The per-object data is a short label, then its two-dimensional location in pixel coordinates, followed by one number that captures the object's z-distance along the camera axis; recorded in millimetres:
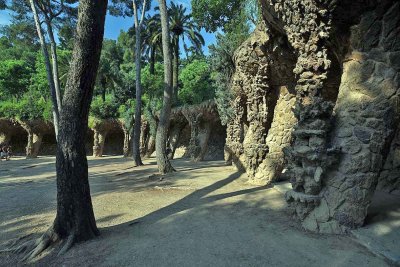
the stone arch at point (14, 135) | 25473
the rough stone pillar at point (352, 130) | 4504
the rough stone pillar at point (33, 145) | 24922
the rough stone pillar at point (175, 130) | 21639
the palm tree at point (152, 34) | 24047
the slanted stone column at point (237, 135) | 11969
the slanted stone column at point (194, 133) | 18452
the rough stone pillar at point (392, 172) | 6827
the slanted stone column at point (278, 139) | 8922
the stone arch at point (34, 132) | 24692
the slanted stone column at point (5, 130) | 25259
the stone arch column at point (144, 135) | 22953
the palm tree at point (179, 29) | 22938
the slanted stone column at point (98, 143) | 25688
